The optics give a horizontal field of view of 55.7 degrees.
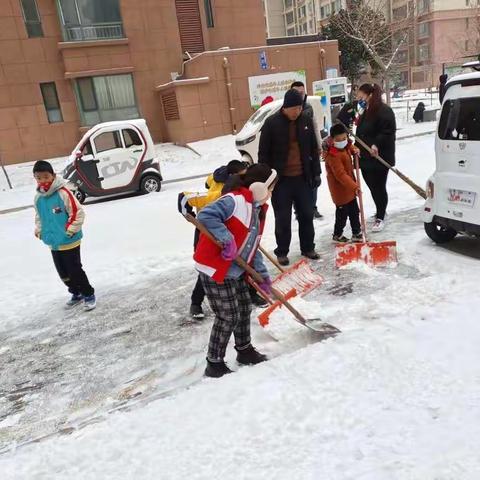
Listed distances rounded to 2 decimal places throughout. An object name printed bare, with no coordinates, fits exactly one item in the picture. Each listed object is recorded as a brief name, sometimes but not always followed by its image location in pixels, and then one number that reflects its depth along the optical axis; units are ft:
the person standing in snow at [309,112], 17.24
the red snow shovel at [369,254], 15.92
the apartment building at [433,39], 163.73
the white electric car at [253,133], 41.07
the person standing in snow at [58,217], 15.05
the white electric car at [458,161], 14.92
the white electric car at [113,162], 38.01
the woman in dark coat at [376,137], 18.49
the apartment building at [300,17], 209.26
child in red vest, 9.45
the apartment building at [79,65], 58.80
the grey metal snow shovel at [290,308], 9.95
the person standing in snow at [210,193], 11.74
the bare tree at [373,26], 73.20
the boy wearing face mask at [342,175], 17.95
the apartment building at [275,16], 247.50
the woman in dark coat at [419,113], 65.36
